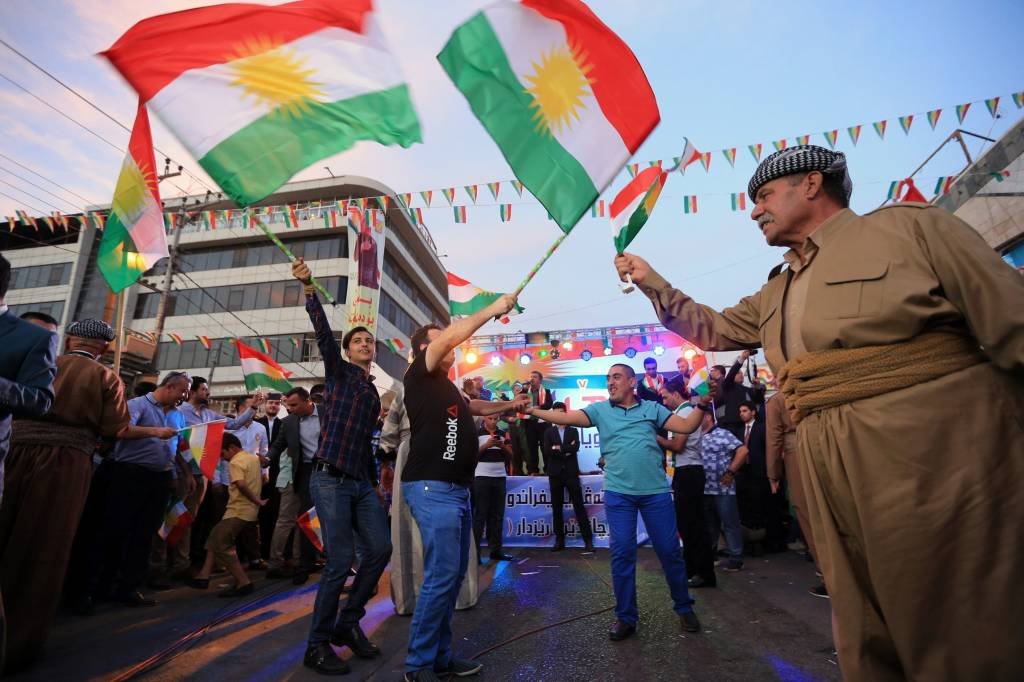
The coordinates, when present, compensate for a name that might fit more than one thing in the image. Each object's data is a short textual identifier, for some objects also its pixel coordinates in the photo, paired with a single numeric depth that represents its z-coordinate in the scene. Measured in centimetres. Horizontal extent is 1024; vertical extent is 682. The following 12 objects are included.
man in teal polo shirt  430
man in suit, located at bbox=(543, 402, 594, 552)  847
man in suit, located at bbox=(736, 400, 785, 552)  776
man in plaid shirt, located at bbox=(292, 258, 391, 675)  357
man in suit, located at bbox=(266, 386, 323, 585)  660
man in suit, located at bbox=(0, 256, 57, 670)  275
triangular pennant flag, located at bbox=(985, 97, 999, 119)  937
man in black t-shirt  310
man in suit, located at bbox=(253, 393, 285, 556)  751
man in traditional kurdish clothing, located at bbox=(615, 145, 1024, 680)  136
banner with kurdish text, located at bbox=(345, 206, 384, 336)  902
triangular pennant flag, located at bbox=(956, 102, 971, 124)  970
